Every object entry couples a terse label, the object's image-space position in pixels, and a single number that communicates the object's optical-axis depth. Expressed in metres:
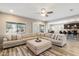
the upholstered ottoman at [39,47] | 1.83
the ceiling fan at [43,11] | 2.23
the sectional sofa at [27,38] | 2.43
